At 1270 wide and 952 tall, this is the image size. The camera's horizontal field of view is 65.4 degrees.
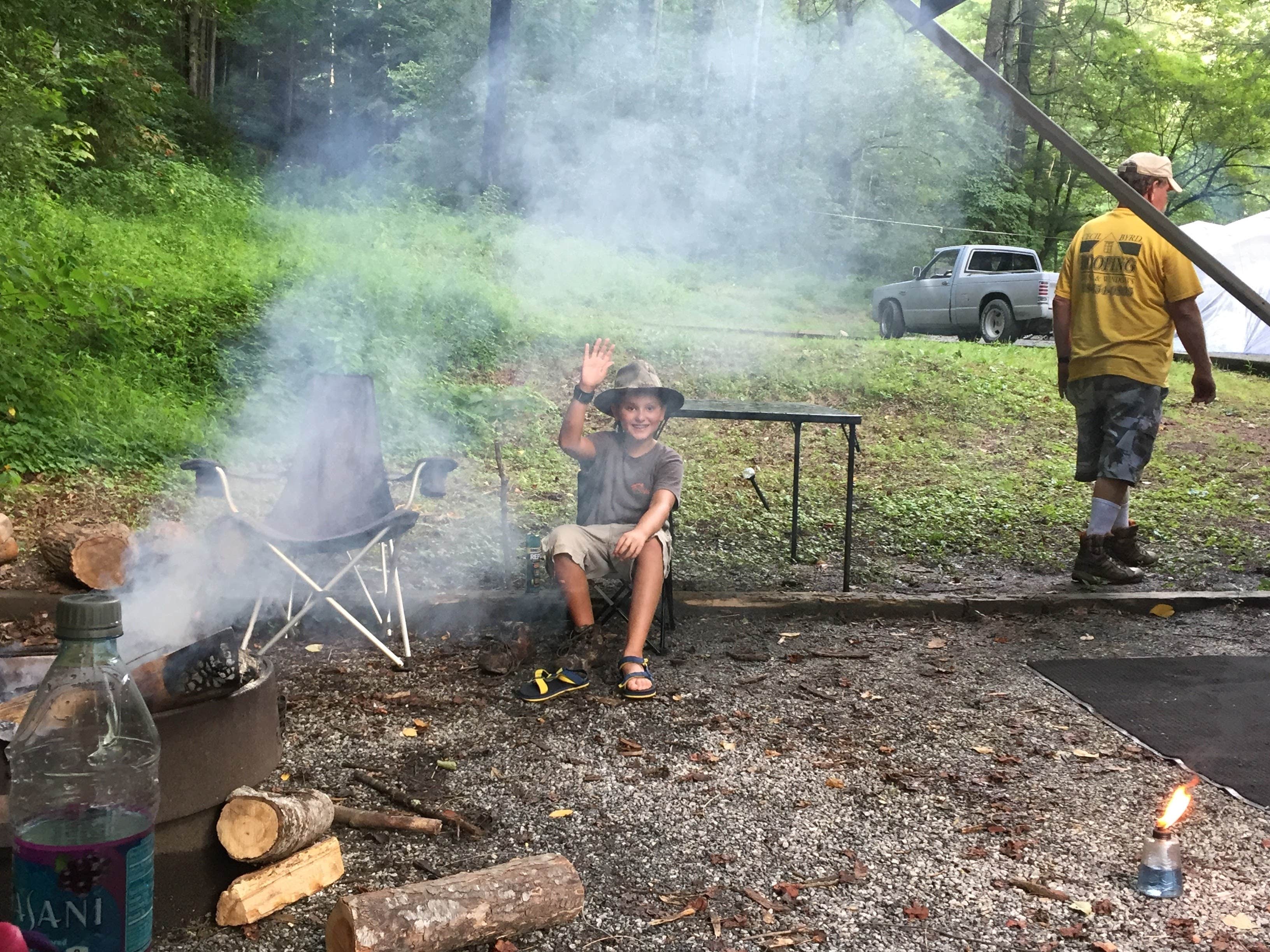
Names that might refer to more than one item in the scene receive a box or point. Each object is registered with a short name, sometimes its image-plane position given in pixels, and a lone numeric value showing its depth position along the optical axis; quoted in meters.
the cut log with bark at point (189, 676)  2.29
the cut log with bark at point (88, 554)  3.87
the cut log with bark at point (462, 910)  2.00
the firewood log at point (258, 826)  2.26
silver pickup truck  14.63
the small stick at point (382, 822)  2.62
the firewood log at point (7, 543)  4.54
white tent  15.52
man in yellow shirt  4.86
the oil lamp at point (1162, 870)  2.42
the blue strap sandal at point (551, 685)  3.60
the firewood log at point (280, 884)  2.19
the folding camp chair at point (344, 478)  4.15
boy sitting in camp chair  3.71
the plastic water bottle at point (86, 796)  1.56
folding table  4.62
